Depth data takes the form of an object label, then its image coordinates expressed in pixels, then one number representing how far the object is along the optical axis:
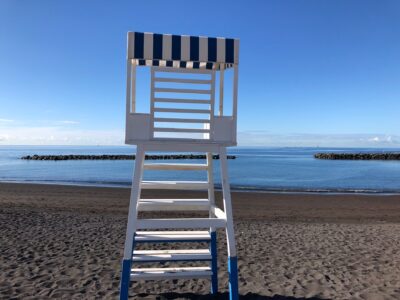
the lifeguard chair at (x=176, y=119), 3.75
